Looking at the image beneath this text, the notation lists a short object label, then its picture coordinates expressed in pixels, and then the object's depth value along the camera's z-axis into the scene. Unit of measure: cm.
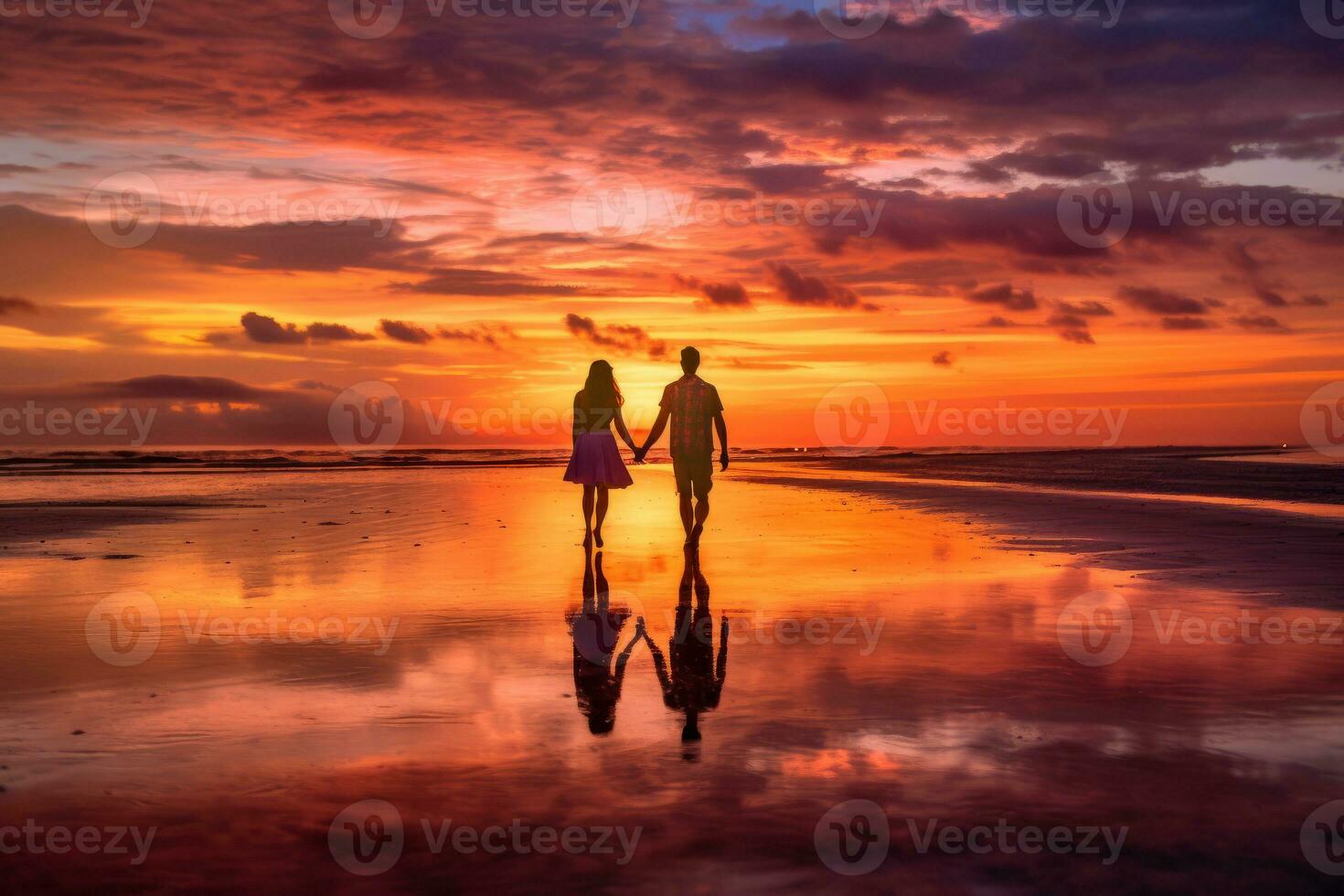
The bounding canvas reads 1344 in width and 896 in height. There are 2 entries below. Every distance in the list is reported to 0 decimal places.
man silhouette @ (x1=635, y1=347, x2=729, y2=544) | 1567
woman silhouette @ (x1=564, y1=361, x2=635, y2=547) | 1659
